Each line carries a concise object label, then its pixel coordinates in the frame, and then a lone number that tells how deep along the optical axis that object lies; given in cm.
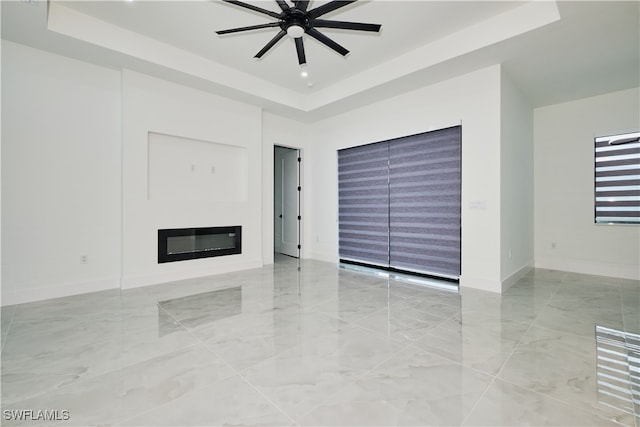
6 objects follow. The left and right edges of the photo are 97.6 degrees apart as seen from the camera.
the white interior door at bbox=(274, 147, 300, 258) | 711
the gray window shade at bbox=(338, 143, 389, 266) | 547
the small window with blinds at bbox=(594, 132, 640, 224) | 483
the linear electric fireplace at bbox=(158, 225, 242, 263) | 469
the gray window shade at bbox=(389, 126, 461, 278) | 452
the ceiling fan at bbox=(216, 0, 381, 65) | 266
